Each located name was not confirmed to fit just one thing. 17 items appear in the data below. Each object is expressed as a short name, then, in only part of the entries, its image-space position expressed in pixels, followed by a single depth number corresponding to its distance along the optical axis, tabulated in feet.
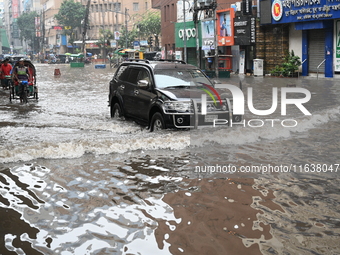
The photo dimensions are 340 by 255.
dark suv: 37.06
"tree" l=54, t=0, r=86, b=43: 402.93
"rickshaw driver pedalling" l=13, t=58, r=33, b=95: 67.00
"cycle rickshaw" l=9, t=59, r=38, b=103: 67.36
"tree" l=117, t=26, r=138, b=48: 327.67
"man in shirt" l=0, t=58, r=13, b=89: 86.38
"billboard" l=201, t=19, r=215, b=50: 151.94
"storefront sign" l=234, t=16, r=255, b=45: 129.29
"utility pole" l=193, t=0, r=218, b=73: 119.01
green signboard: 167.53
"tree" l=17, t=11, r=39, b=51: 531.91
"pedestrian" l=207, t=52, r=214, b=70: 154.36
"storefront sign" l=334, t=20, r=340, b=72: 101.94
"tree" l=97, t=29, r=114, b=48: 367.66
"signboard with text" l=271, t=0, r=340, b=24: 99.16
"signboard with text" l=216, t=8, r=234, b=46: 137.90
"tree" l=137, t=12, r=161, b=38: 300.81
